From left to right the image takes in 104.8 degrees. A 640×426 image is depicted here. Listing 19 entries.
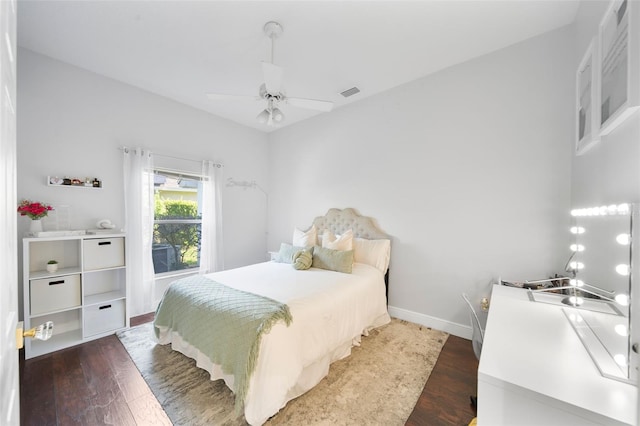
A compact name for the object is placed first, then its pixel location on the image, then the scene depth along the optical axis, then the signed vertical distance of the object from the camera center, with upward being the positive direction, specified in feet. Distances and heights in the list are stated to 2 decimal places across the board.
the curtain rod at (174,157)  9.93 +2.36
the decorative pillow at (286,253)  11.07 -2.03
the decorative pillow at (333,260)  9.30 -1.96
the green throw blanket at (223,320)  5.22 -2.79
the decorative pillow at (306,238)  11.99 -1.42
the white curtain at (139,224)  10.03 -0.69
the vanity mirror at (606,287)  2.70 -1.06
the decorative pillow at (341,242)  10.46 -1.43
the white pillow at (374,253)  9.97 -1.78
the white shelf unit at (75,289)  7.52 -2.74
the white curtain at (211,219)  12.40 -0.55
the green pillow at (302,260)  9.68 -2.01
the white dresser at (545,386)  2.38 -1.86
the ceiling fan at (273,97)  6.42 +3.23
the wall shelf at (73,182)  8.35 +0.88
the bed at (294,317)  5.17 -2.92
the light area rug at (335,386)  5.36 -4.50
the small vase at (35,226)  7.70 -0.60
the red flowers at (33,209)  7.45 -0.06
